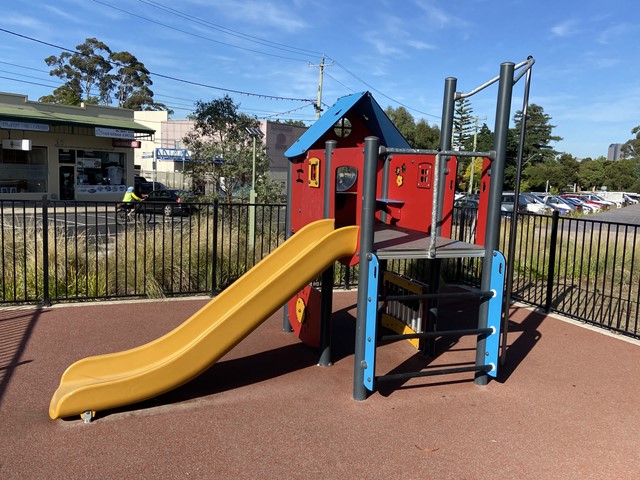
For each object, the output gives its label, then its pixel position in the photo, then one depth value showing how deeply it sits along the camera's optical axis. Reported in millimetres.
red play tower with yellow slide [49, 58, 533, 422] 4070
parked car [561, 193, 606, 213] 39438
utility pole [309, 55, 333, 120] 27359
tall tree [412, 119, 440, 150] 60297
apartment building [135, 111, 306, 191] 40969
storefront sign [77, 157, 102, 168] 28759
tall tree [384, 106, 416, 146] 61066
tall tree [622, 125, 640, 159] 102119
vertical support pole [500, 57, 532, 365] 4364
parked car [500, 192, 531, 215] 26383
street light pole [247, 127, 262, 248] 9052
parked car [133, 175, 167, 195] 31342
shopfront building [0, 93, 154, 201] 26016
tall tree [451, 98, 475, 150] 59012
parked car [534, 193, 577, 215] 33612
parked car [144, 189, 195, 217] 24600
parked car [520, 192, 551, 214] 32250
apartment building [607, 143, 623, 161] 183425
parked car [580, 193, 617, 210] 43906
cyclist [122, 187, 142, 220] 19662
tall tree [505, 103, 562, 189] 68438
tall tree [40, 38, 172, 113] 58281
